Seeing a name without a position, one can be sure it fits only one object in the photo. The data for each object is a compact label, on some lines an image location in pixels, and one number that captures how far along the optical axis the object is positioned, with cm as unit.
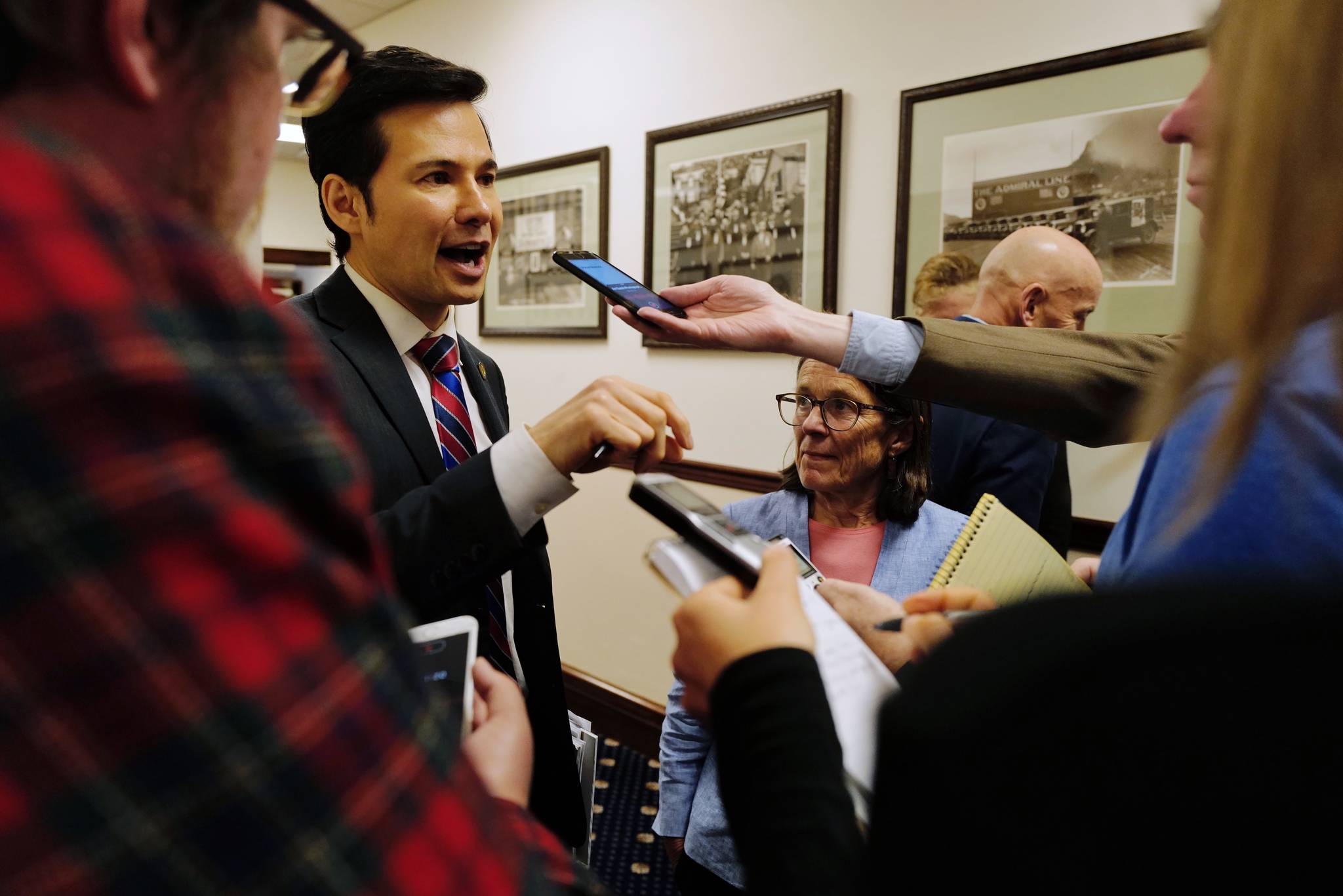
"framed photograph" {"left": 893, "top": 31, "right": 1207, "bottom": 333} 225
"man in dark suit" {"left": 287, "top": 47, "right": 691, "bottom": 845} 117
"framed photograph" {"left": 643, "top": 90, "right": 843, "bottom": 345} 293
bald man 233
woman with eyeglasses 207
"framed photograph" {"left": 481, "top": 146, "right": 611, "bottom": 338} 376
